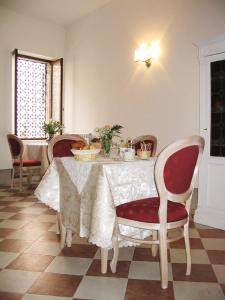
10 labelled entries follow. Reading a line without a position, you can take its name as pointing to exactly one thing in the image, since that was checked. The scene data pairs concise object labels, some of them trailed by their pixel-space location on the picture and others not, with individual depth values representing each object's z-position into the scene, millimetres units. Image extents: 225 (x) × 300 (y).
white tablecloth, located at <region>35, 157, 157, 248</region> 2107
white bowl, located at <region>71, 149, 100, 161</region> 2471
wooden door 3414
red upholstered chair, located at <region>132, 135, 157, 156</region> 3648
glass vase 2732
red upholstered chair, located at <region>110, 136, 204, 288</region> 1944
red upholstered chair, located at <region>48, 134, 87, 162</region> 3001
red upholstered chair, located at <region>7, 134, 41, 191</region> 5312
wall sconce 4715
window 6379
